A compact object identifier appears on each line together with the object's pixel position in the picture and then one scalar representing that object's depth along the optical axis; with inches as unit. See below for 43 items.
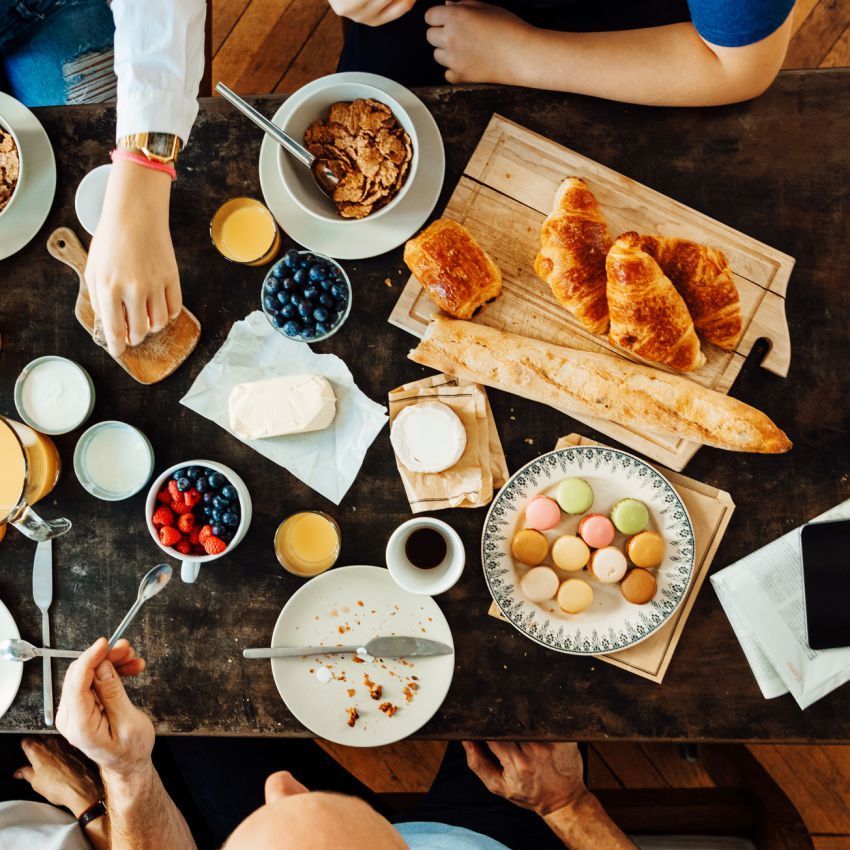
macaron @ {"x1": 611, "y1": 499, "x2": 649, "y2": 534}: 56.9
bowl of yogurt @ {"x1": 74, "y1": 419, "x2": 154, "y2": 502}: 58.2
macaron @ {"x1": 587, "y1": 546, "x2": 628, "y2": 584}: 56.9
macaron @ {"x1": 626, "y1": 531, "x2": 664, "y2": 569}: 56.6
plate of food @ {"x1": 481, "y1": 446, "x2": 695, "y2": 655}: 56.6
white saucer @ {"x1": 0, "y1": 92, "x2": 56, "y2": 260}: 58.4
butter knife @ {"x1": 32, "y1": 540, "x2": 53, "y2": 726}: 58.7
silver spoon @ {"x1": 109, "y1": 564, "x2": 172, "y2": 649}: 56.9
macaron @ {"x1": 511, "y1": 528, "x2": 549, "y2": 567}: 57.4
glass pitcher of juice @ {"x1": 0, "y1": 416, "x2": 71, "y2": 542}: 53.2
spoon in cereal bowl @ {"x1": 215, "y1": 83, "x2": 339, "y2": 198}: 53.6
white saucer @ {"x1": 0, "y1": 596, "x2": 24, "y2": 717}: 58.6
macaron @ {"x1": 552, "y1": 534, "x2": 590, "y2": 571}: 57.5
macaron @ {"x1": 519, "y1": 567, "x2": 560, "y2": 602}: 57.0
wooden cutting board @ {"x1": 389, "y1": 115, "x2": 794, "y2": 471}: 56.6
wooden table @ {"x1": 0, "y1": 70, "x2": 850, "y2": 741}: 56.0
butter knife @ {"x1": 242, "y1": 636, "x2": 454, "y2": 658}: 56.6
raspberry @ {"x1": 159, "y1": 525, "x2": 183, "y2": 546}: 55.4
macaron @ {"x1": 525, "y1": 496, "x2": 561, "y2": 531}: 56.8
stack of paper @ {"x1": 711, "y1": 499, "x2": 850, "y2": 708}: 54.9
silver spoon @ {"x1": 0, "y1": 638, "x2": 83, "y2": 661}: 56.5
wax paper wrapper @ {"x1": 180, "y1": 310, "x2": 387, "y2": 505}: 58.4
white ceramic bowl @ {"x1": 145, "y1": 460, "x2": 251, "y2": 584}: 55.7
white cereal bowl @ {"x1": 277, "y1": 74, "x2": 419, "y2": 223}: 53.4
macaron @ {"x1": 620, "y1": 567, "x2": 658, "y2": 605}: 56.4
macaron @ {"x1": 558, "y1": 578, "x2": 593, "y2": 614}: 56.9
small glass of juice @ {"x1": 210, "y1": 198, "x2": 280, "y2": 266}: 57.7
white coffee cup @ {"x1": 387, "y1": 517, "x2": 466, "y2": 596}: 55.4
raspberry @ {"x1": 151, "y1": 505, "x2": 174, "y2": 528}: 55.6
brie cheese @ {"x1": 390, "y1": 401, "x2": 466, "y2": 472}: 56.5
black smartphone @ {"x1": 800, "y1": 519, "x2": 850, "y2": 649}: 55.6
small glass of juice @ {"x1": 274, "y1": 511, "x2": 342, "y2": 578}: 58.1
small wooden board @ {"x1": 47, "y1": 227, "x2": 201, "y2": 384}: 58.4
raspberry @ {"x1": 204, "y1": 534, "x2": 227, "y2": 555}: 55.5
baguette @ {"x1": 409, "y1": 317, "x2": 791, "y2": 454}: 55.7
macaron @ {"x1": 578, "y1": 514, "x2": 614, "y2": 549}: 57.4
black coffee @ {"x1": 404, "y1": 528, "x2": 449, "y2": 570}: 58.1
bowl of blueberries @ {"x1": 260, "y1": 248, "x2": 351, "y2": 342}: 56.3
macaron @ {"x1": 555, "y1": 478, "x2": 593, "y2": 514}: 56.9
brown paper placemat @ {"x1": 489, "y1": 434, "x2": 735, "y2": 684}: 56.1
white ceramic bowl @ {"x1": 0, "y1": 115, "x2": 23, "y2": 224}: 55.1
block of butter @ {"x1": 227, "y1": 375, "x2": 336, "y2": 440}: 57.3
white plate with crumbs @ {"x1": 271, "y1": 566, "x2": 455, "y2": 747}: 57.0
